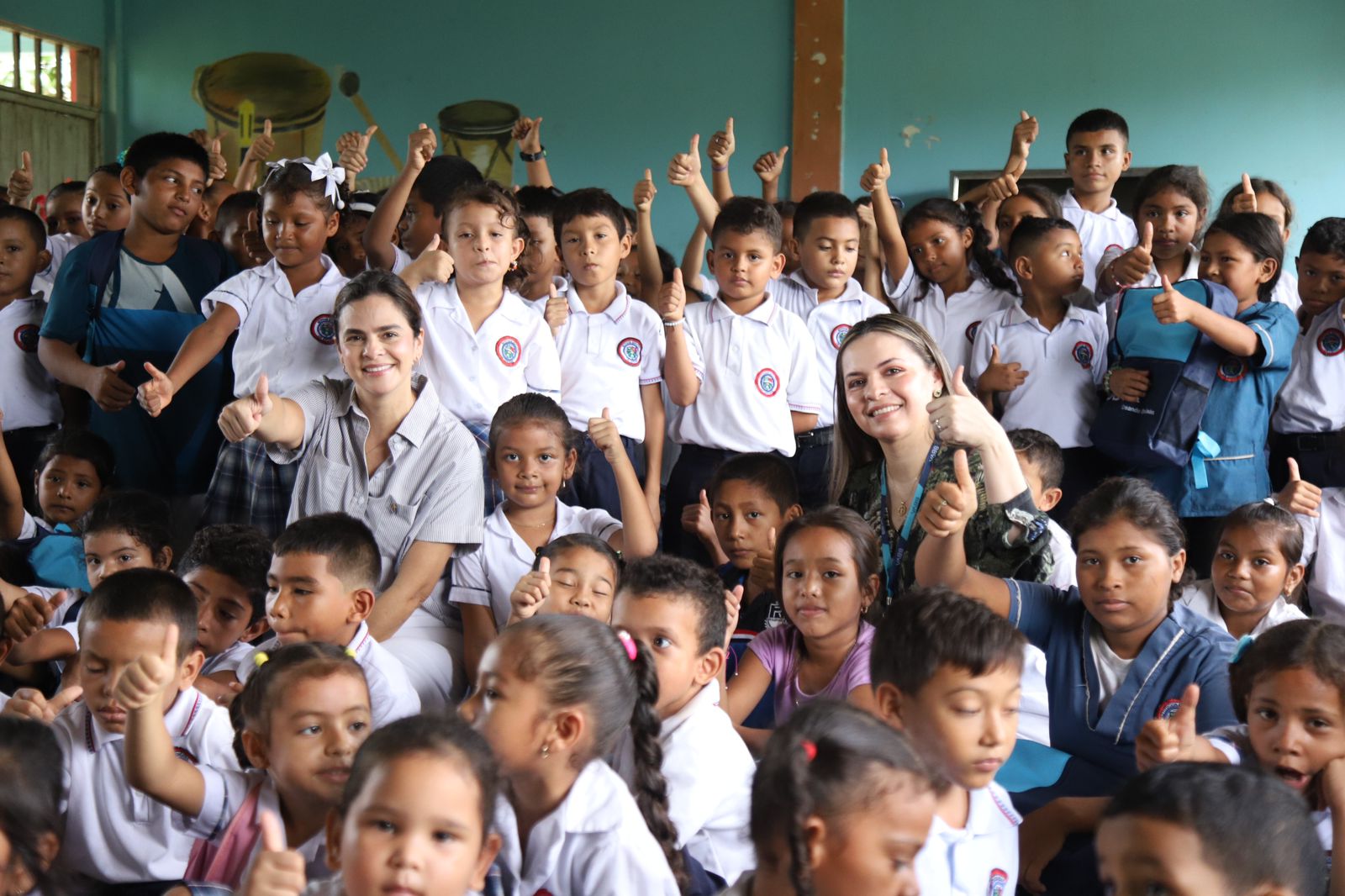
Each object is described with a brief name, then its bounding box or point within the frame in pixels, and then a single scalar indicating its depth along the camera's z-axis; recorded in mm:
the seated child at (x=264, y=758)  1876
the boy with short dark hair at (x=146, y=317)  3703
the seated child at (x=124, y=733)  2086
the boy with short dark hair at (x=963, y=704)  1819
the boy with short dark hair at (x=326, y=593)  2537
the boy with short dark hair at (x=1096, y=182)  4301
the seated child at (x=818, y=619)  2510
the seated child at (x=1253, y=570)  2912
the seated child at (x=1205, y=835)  1461
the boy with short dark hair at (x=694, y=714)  2068
